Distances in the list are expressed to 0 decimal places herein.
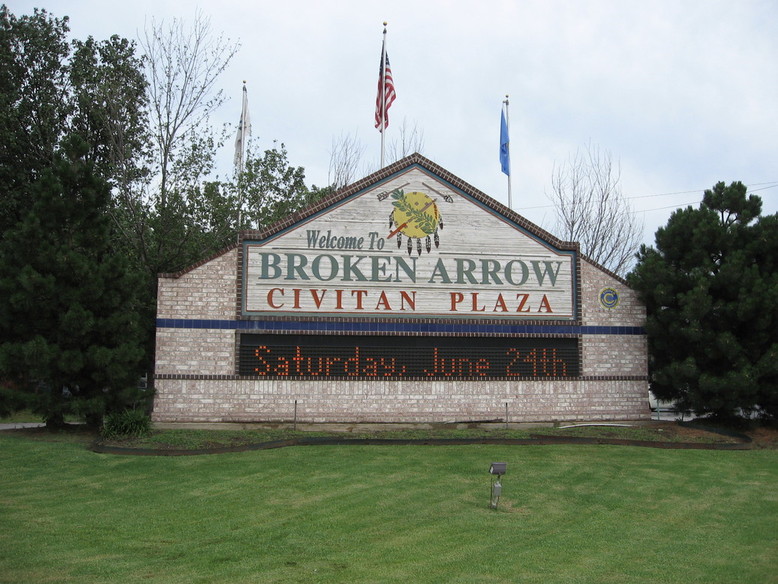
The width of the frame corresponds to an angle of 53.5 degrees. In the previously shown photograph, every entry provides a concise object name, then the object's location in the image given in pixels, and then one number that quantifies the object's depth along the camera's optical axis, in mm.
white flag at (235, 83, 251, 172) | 32812
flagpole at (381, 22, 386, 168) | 23609
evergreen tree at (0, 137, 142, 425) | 18250
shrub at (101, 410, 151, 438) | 18031
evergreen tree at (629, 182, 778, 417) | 19844
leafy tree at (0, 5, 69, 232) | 31141
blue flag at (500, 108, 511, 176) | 26406
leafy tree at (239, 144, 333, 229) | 33594
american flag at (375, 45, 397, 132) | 23953
